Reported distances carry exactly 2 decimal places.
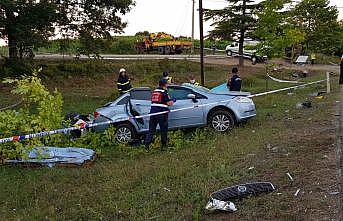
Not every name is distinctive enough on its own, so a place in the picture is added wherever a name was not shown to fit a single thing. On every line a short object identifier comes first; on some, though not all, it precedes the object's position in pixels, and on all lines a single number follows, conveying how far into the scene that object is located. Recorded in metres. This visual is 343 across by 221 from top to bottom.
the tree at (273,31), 23.45
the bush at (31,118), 9.44
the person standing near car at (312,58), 45.45
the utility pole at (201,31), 21.95
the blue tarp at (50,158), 9.11
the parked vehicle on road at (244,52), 42.75
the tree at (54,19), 22.19
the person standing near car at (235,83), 14.55
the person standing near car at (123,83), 17.06
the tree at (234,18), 37.22
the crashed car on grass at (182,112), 11.60
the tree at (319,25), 51.44
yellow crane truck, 47.03
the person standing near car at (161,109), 10.54
